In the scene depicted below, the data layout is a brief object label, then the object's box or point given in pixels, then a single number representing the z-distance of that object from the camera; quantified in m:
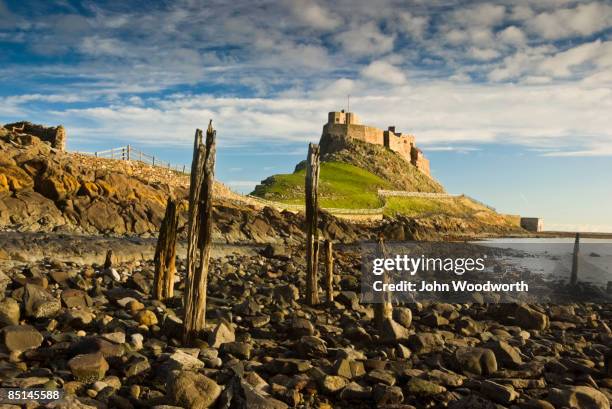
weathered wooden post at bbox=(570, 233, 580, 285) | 29.97
